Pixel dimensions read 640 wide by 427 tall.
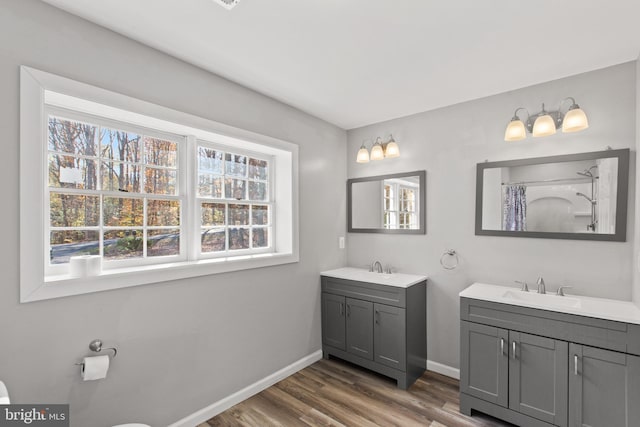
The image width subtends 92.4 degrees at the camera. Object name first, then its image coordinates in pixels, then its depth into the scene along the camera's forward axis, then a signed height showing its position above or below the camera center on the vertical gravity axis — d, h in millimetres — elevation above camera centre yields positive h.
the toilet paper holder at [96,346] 1671 -726
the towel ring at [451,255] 2812 -439
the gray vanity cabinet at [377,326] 2660 -1062
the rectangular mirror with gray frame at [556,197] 2129 +117
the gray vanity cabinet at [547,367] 1767 -999
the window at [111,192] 1756 +130
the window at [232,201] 2449 +99
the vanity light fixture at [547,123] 2068 +649
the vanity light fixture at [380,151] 3051 +627
